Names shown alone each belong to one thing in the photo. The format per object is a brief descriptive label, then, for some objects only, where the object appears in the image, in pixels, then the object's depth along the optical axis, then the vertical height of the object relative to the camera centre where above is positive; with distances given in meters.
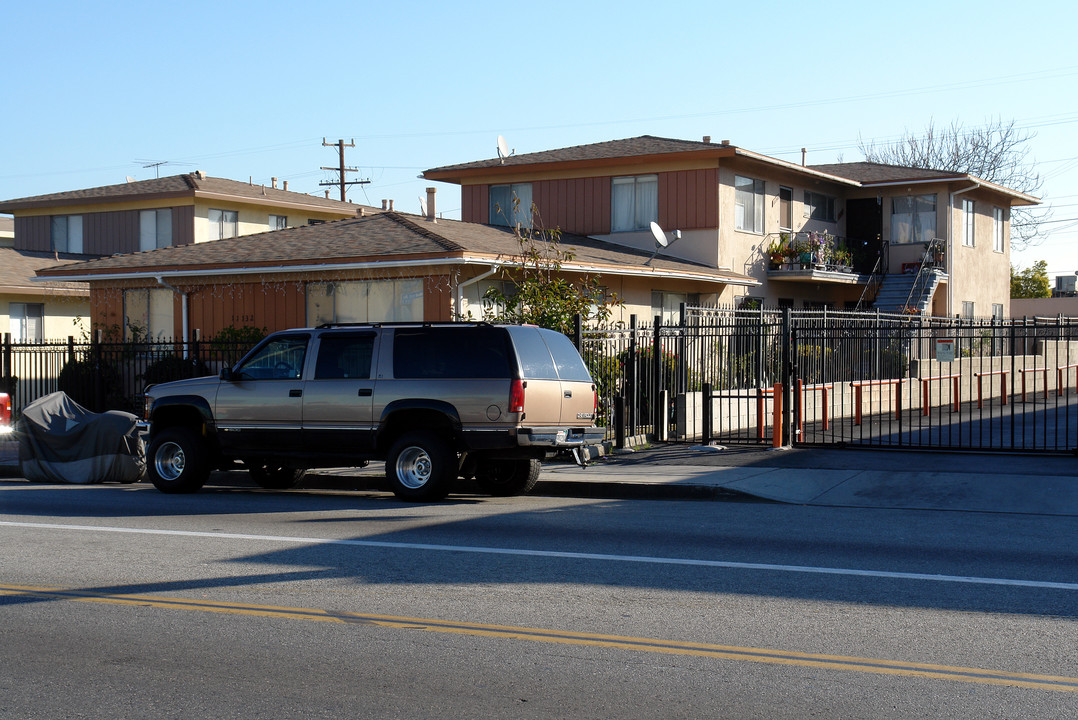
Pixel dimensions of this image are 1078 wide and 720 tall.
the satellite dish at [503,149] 29.30 +5.35
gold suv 12.61 -0.63
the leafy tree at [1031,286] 64.75 +3.75
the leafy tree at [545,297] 18.27 +0.95
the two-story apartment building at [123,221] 31.17 +4.41
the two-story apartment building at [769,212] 29.12 +4.02
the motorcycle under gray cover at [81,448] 15.59 -1.29
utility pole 60.31 +9.96
